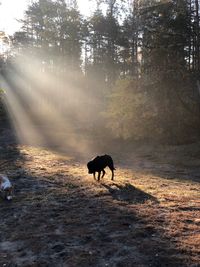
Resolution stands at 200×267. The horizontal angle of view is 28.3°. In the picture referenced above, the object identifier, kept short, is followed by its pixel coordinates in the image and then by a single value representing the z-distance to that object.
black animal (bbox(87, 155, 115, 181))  14.65
